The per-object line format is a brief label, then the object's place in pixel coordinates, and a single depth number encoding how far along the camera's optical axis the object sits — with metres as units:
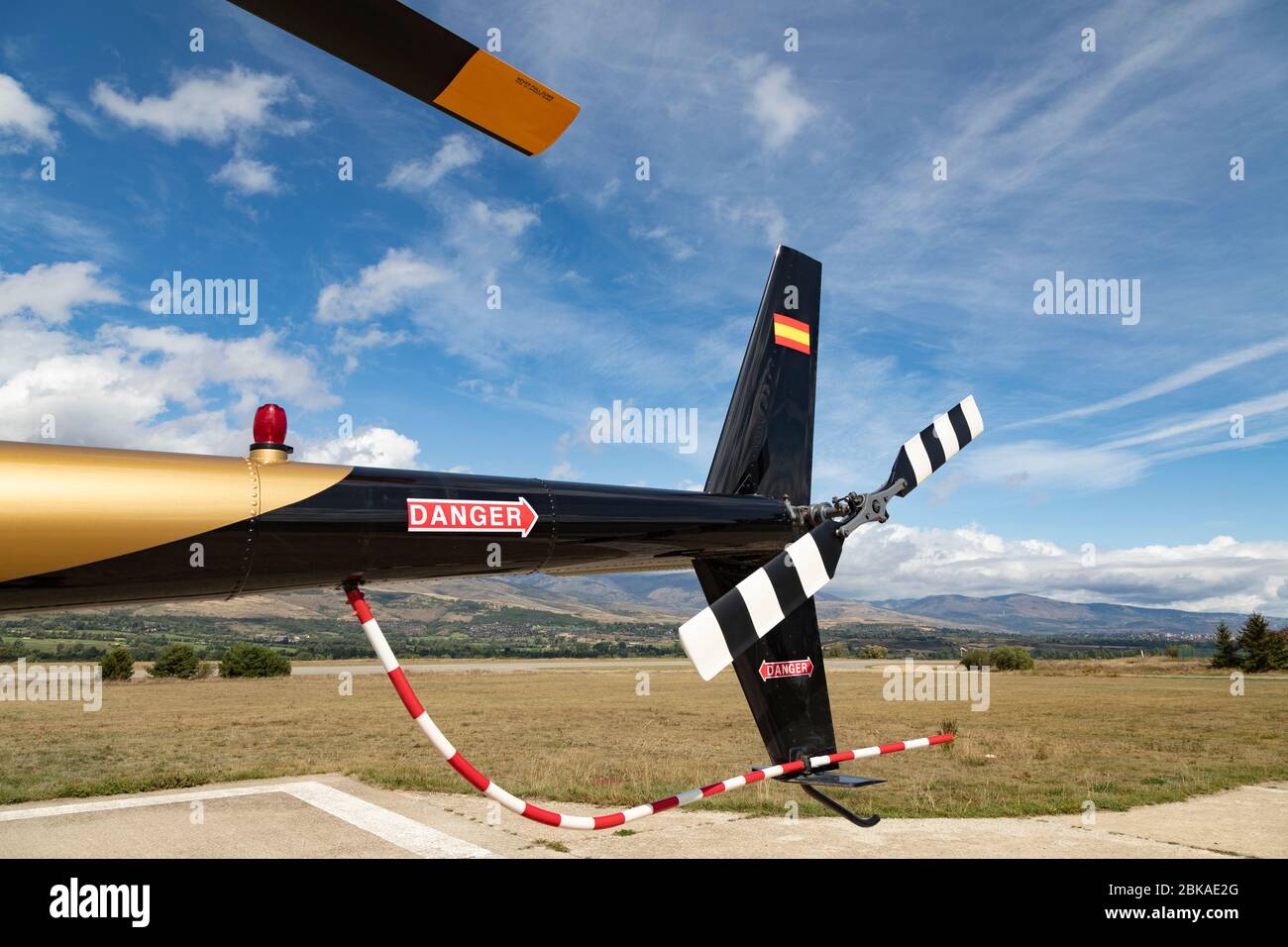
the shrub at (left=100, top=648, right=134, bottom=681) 39.41
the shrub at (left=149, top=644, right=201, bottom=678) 40.97
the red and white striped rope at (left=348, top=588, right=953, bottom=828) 3.58
